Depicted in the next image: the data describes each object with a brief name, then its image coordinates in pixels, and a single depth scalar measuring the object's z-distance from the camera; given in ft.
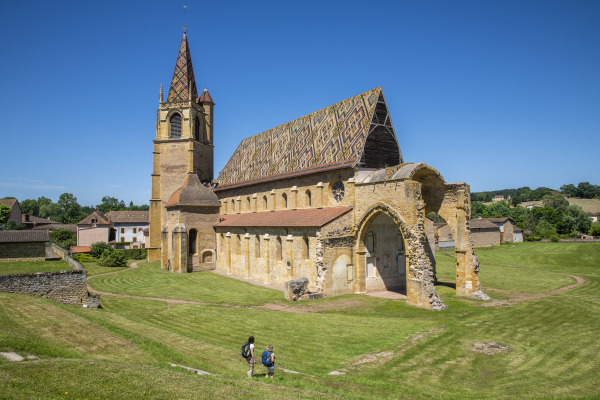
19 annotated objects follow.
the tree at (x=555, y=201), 374.63
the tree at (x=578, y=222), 264.93
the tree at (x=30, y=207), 407.54
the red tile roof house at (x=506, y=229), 254.68
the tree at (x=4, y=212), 171.94
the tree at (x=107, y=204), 487.20
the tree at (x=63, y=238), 196.90
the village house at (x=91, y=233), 236.55
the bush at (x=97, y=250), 166.45
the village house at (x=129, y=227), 248.93
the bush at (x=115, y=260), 144.89
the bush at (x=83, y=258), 158.92
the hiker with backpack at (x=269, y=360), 35.27
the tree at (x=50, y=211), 397.39
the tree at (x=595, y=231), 247.99
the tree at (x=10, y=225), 207.00
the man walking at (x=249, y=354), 35.70
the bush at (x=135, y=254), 172.48
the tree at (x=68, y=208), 402.31
